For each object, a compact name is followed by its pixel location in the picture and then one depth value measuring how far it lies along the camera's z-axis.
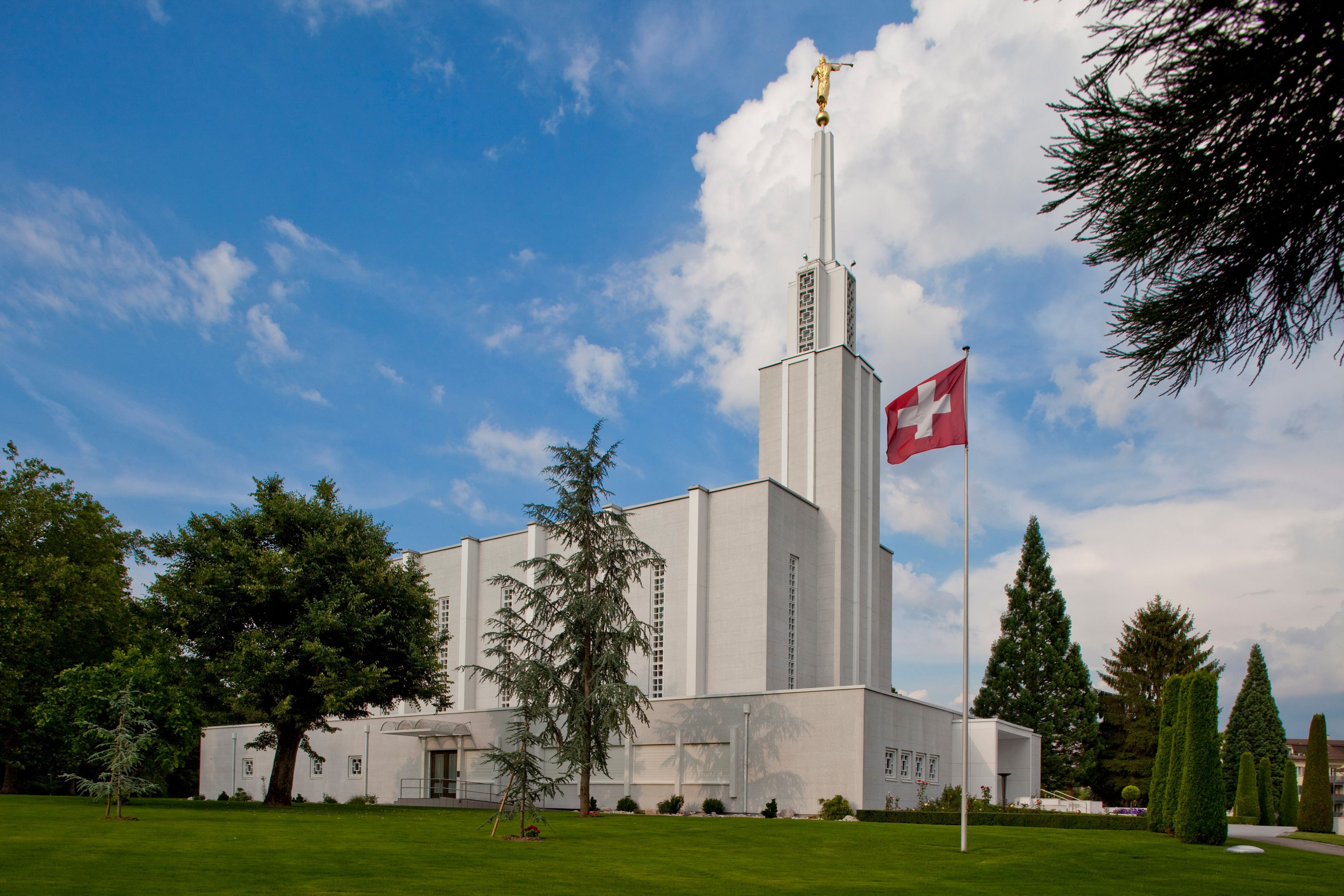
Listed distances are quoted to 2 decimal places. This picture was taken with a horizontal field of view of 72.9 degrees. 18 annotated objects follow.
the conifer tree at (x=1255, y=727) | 56.94
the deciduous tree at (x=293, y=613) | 31.38
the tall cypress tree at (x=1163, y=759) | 27.27
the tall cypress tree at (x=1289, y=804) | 47.94
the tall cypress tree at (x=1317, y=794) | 39.38
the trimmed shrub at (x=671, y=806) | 36.03
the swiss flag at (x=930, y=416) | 21.30
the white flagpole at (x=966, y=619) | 19.16
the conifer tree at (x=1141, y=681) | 52.97
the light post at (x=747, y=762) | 35.84
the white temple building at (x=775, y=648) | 35.84
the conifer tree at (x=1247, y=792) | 46.66
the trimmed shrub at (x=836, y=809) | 32.56
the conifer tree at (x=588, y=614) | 30.73
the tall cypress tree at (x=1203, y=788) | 22.73
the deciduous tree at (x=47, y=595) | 41.31
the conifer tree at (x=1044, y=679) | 53.88
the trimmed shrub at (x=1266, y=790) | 48.19
